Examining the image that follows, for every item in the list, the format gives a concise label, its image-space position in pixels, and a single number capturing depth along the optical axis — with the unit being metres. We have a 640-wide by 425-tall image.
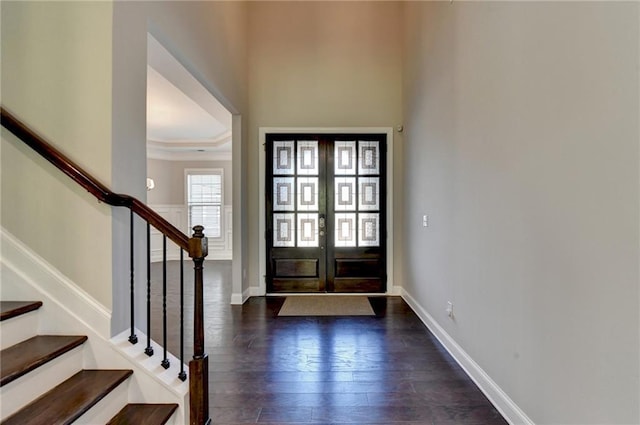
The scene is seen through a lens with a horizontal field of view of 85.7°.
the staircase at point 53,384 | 1.48
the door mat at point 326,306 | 4.16
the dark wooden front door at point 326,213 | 5.05
